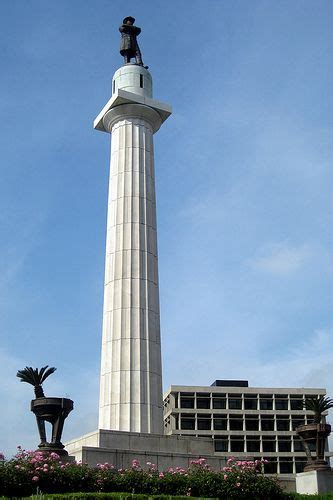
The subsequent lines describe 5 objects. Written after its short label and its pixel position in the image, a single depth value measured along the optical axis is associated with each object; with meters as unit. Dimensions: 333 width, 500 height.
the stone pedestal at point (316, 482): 30.73
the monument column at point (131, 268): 32.28
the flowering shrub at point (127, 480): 22.64
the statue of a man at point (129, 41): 41.41
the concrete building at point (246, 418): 94.88
